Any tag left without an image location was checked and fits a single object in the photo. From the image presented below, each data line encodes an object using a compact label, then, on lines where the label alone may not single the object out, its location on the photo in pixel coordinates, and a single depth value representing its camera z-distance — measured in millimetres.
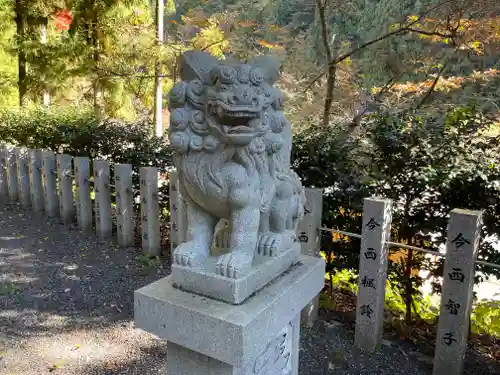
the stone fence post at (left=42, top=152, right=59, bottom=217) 6547
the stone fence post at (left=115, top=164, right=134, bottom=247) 5465
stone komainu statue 2038
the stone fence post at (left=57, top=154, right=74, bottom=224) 6316
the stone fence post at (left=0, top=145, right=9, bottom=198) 7574
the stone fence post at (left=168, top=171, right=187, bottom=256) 4777
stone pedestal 1930
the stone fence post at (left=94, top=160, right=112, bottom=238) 5723
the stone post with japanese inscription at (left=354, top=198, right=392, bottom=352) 3422
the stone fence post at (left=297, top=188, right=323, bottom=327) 3785
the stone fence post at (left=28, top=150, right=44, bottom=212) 6785
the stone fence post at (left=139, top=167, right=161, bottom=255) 5129
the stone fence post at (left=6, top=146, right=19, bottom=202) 7297
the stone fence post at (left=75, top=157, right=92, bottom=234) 6051
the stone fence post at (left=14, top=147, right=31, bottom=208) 7051
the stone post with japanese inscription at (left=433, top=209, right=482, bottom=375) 3033
